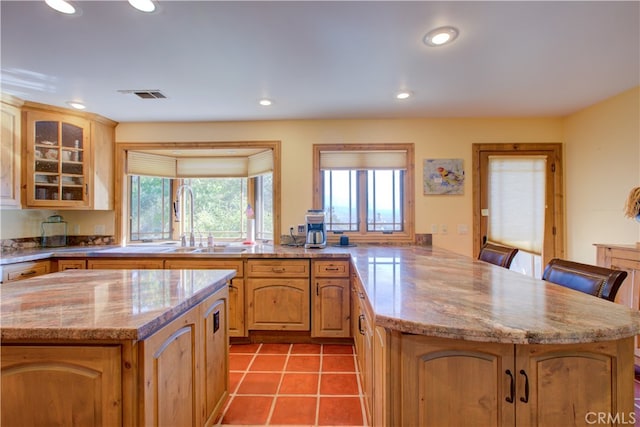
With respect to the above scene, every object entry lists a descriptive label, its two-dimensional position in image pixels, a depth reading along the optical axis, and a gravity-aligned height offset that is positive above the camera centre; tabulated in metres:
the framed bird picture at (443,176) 3.18 +0.44
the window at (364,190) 3.24 +0.30
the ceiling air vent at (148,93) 2.44 +1.10
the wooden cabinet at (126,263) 2.74 -0.46
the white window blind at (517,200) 3.15 +0.16
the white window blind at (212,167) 3.61 +0.64
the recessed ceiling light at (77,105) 2.69 +1.10
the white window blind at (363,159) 3.25 +0.65
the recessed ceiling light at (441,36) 1.62 +1.08
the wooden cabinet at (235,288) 2.71 -0.71
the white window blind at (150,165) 3.36 +0.64
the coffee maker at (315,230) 2.93 -0.16
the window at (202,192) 3.44 +0.30
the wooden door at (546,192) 3.13 +0.25
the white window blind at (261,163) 3.34 +0.65
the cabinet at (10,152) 2.58 +0.62
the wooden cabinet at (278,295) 2.71 -0.78
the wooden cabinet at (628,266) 2.05 -0.41
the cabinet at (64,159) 2.74 +0.60
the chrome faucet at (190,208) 3.32 +0.10
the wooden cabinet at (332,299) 2.67 -0.81
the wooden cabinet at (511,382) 0.93 -0.57
